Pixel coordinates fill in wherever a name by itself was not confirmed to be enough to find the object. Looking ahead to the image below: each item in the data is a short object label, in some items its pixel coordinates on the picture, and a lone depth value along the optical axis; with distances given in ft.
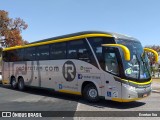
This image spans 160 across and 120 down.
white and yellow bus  20.54
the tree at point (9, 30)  68.39
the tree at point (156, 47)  139.12
